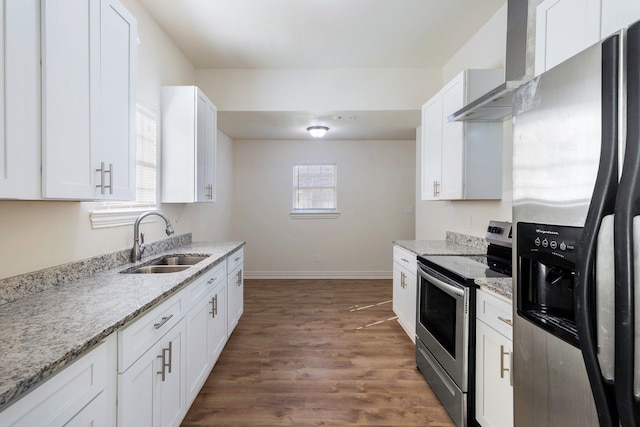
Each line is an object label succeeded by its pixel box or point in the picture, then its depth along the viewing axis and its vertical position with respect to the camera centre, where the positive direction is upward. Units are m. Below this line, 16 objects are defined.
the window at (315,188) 5.79 +0.40
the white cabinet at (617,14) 0.99 +0.63
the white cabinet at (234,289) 2.95 -0.77
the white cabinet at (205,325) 1.97 -0.81
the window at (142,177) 2.24 +0.27
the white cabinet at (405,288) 2.92 -0.76
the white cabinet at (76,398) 0.81 -0.53
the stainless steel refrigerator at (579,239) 0.74 -0.07
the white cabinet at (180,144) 2.91 +0.59
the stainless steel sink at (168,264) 2.27 -0.42
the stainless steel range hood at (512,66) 1.92 +0.92
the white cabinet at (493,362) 1.56 -0.77
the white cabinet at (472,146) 2.58 +0.53
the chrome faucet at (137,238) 2.33 -0.21
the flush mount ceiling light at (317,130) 4.61 +1.15
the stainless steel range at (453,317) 1.86 -0.69
